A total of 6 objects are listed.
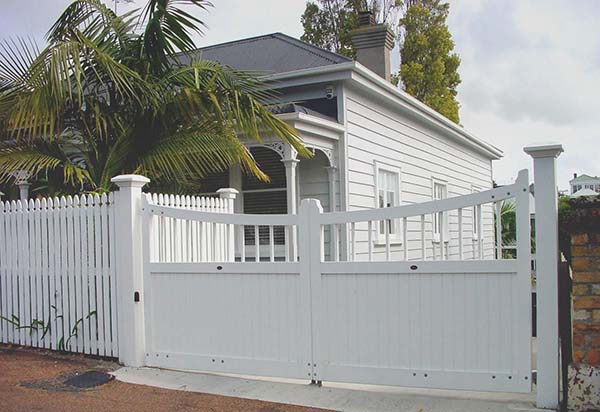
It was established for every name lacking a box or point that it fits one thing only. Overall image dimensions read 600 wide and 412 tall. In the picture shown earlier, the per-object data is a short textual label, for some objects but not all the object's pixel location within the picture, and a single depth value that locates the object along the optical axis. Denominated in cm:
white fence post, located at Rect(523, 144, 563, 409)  444
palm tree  677
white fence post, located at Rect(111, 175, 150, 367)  596
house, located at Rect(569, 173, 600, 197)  5105
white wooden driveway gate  460
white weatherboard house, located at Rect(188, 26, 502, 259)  978
